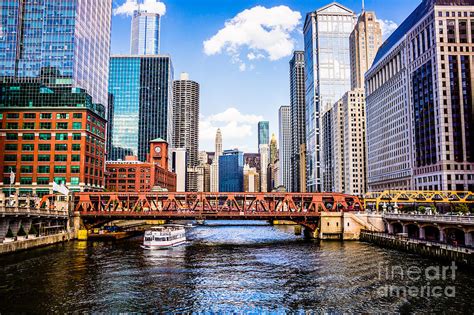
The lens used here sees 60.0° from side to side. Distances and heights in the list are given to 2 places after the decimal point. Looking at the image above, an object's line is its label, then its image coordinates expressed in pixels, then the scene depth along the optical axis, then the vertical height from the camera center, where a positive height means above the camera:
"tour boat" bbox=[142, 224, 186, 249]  92.62 -10.55
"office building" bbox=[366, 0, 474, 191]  149.75 +37.70
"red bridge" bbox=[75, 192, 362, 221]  108.00 -3.39
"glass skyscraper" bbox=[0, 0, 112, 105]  135.75 +51.13
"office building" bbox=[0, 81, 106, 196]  132.75 +18.71
